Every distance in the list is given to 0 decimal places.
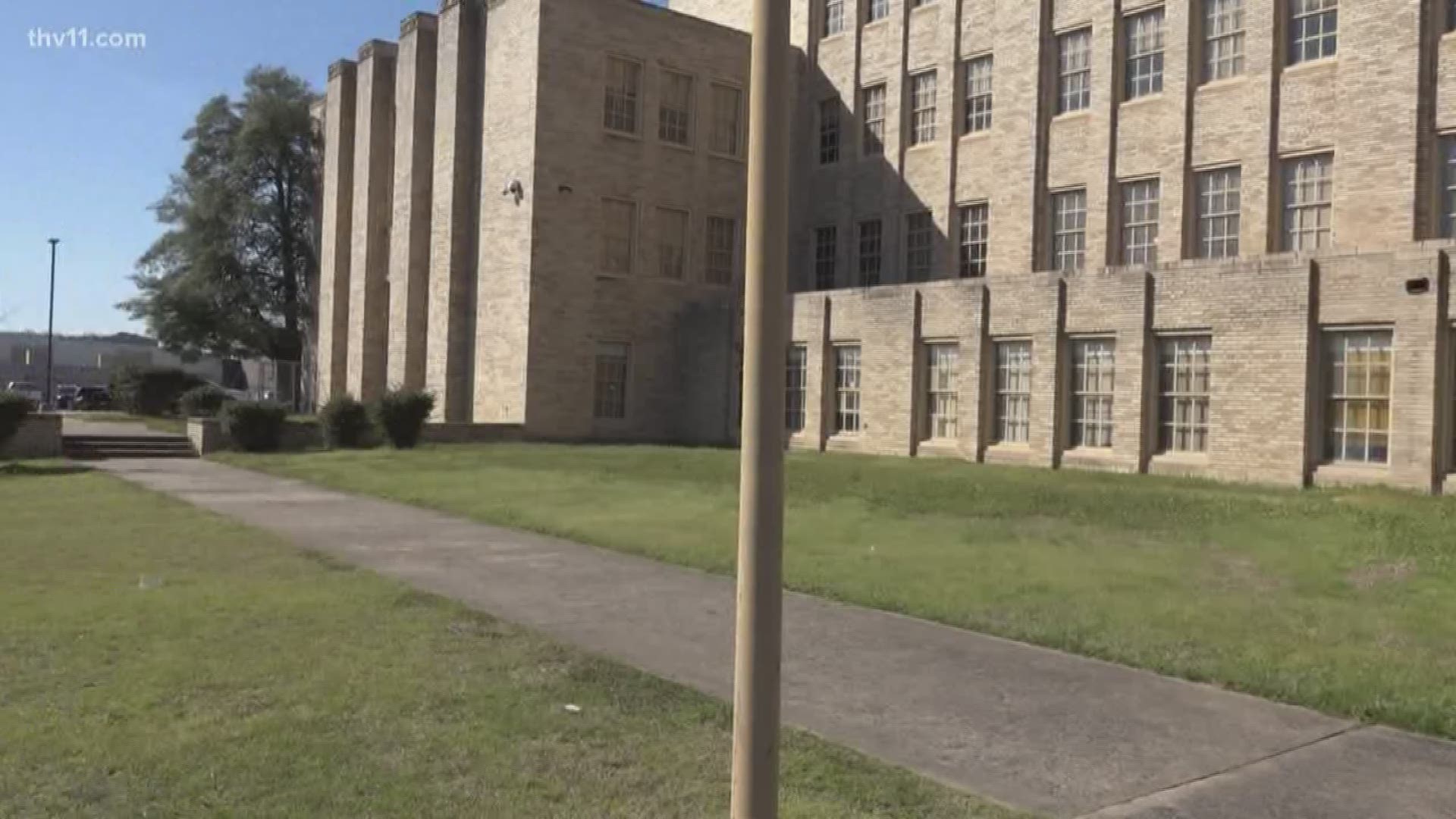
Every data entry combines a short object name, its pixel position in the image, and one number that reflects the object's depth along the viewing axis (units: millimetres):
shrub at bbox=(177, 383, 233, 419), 38094
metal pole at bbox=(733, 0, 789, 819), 3064
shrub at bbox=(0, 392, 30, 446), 25953
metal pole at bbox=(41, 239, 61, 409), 49622
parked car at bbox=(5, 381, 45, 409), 55656
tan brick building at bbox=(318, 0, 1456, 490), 19484
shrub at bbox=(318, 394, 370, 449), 29297
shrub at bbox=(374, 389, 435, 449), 27844
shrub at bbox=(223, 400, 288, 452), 28938
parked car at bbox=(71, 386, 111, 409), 55938
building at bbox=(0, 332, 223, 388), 90812
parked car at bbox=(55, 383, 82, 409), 60803
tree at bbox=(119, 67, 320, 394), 49656
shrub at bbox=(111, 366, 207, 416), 45250
